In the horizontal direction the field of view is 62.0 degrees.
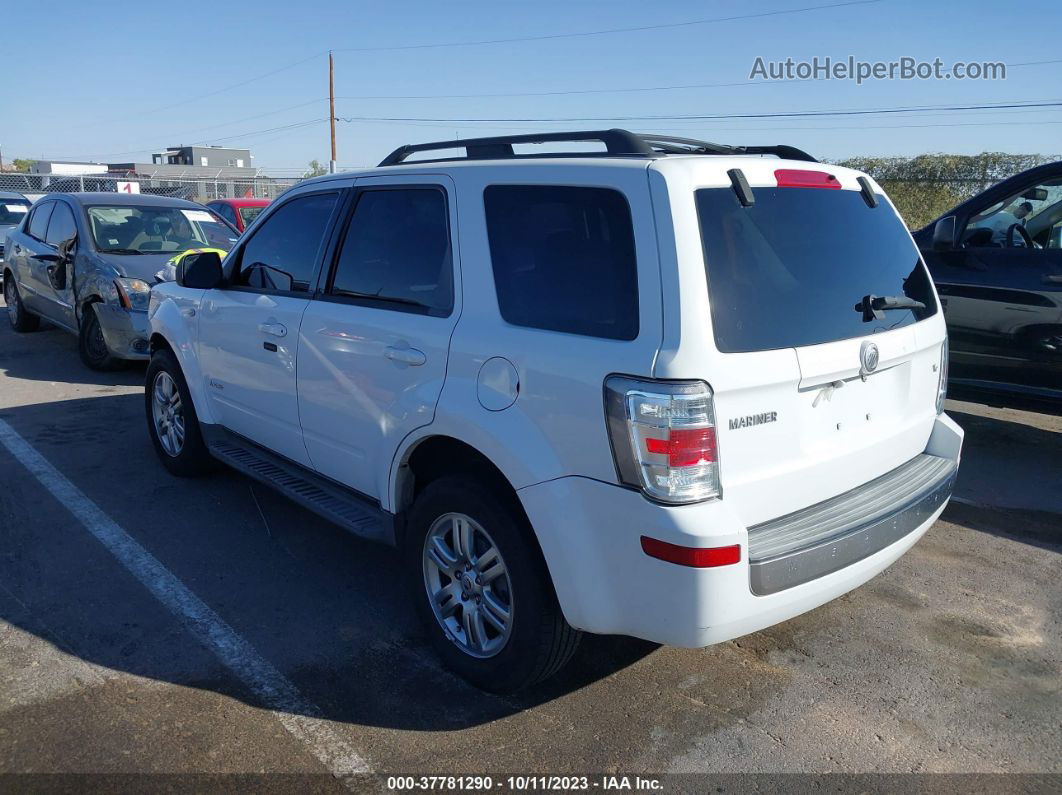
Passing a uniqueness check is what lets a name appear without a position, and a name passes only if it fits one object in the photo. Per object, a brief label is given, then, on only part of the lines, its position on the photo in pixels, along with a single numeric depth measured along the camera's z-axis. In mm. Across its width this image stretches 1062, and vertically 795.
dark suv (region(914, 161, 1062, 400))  5836
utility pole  41188
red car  14320
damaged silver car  8406
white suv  2666
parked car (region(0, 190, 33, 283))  17188
